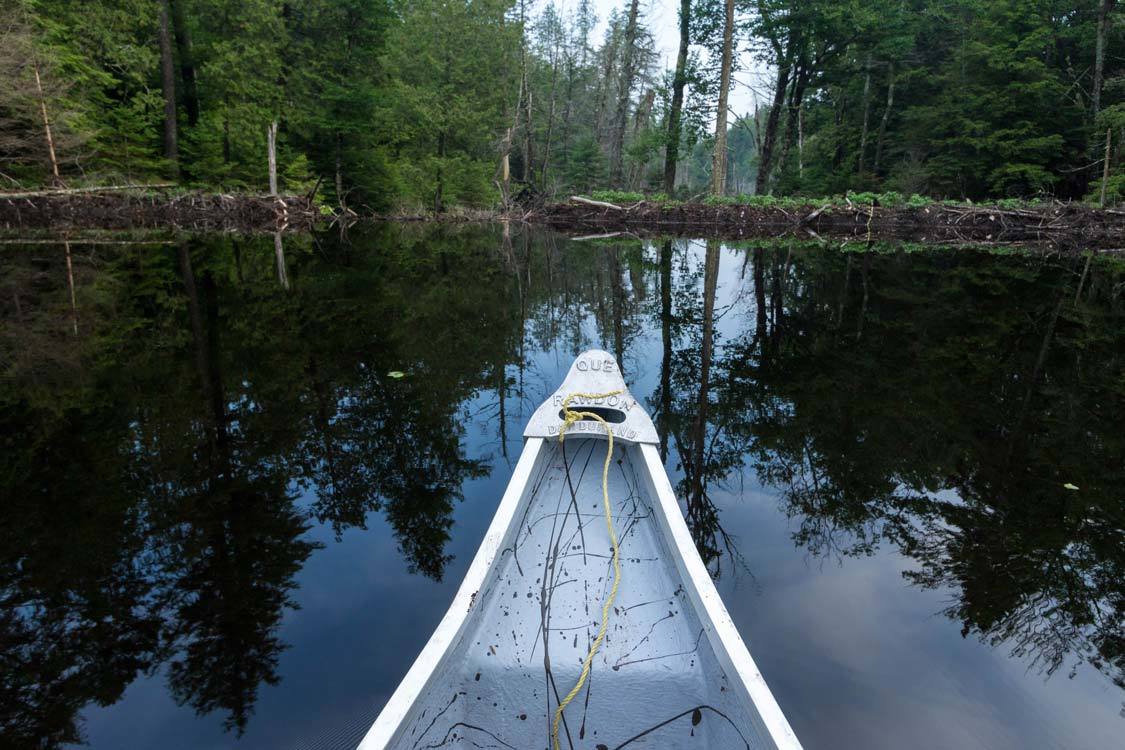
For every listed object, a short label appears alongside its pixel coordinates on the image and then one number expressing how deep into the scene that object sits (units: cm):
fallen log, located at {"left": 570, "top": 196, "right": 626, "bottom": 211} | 2294
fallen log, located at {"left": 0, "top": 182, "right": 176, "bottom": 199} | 1528
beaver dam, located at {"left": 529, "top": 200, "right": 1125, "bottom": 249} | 1759
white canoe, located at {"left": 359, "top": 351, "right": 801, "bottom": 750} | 142
